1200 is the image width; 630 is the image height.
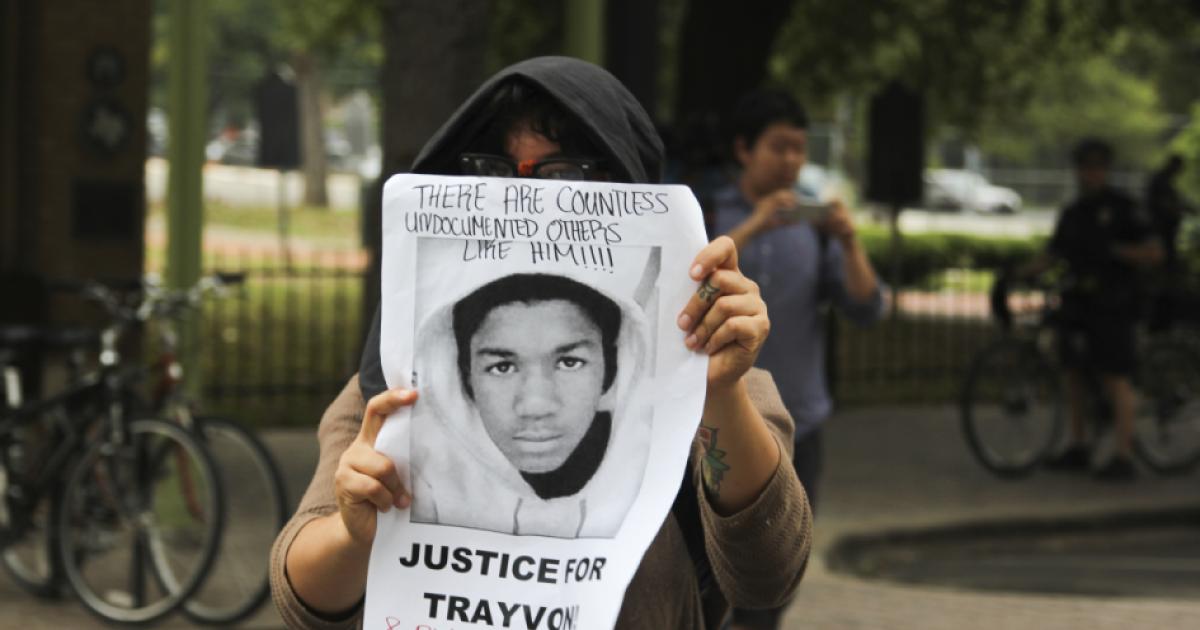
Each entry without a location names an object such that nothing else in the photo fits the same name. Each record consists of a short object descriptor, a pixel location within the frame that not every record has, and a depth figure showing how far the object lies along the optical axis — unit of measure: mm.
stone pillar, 10125
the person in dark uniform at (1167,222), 11805
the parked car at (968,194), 51625
